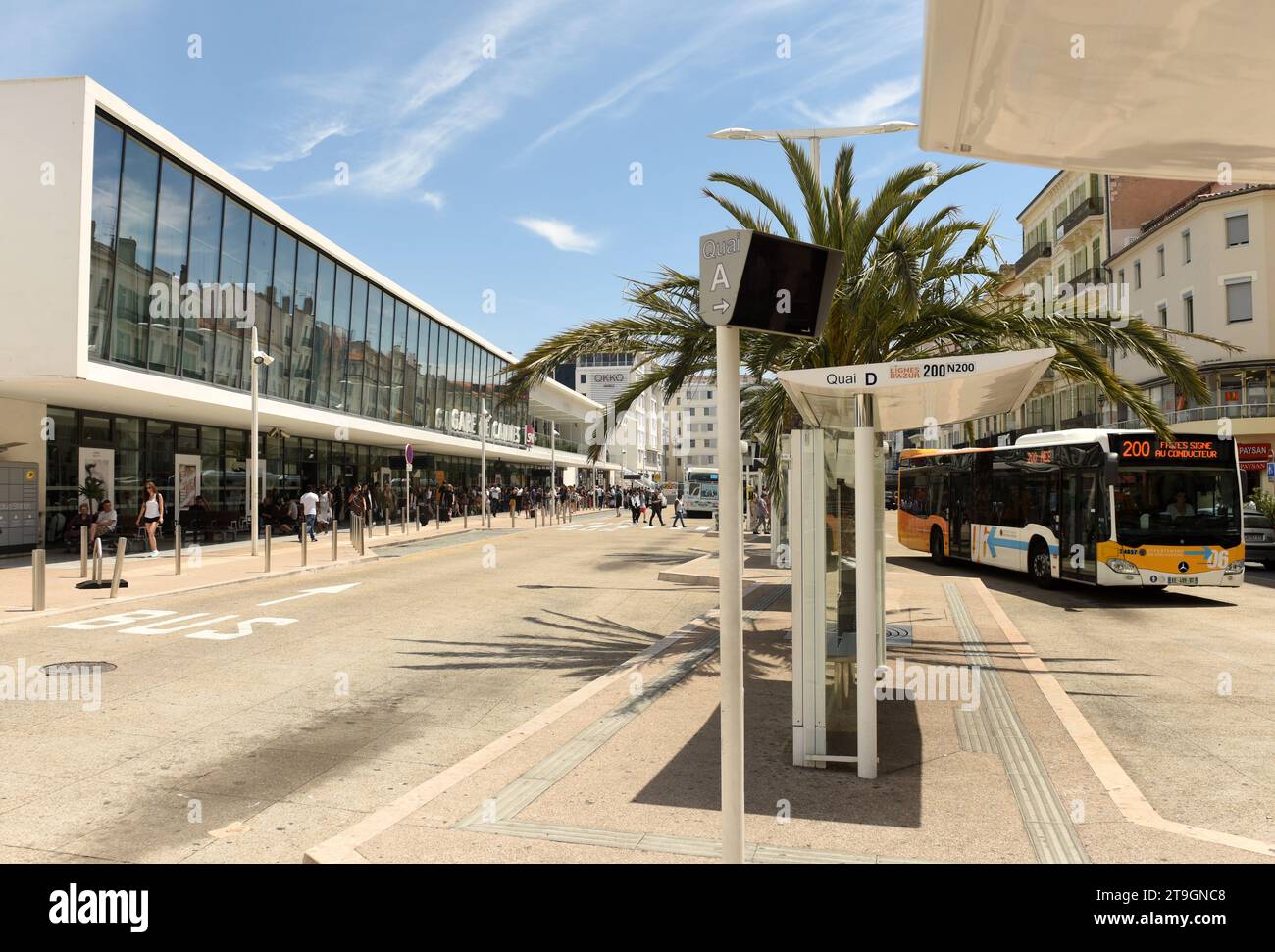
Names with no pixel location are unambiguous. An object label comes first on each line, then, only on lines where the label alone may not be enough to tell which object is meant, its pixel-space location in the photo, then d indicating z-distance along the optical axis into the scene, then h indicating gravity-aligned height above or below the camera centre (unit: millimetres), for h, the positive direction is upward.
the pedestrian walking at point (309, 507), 27250 -106
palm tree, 9527 +2079
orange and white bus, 14492 -64
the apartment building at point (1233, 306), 33719 +7737
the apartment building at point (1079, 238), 42688 +14036
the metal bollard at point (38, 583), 11922 -1074
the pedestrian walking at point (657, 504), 42625 +31
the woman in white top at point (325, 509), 30923 -186
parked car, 21844 -808
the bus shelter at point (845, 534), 5008 -186
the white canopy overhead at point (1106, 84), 2238 +1194
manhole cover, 8578 -1590
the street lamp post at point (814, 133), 13774 +5991
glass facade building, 17203 +4429
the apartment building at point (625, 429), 105719 +9830
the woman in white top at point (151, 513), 20203 -221
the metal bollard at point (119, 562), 13594 -892
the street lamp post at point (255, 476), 21720 +640
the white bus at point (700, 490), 49688 +803
